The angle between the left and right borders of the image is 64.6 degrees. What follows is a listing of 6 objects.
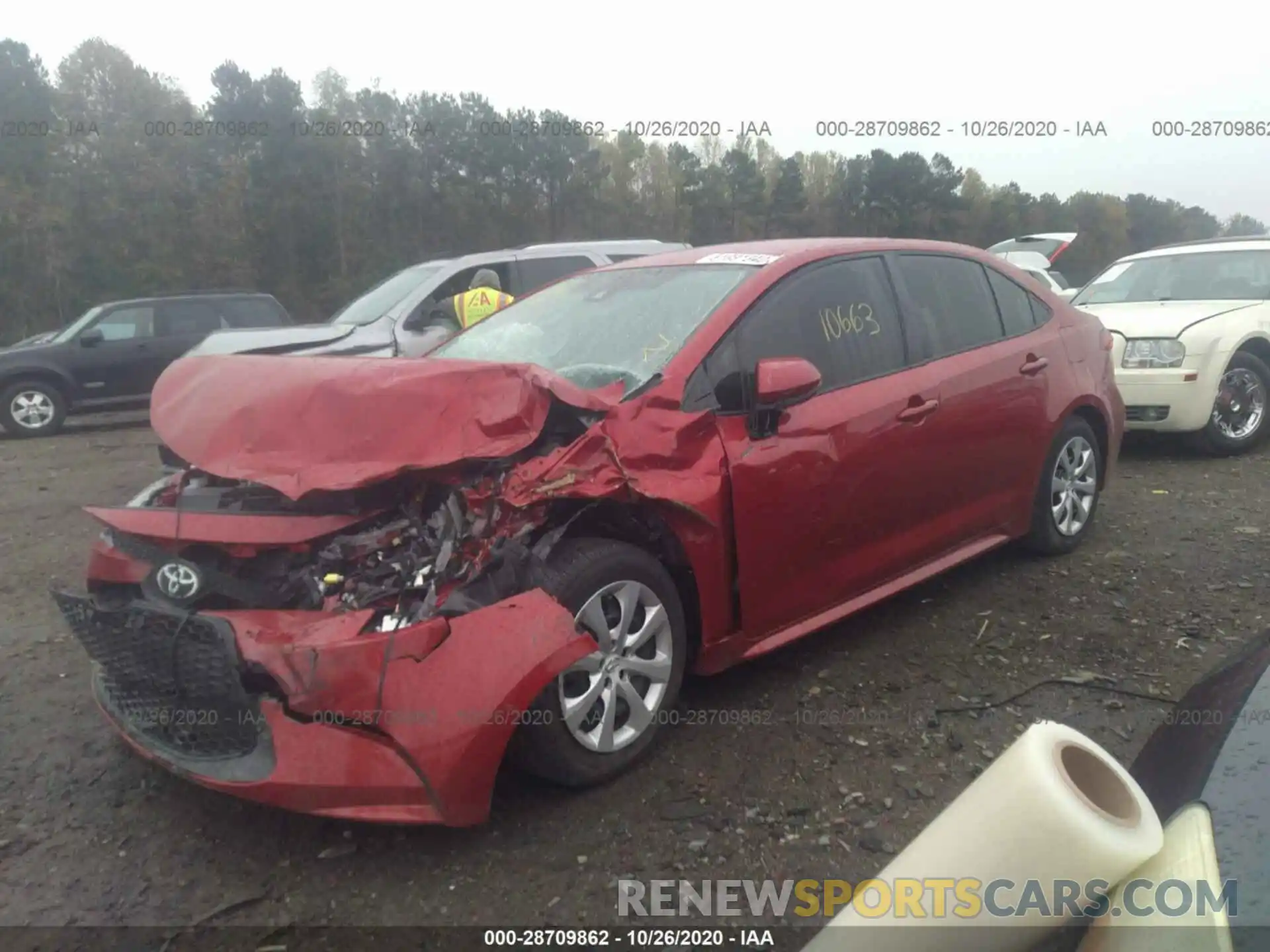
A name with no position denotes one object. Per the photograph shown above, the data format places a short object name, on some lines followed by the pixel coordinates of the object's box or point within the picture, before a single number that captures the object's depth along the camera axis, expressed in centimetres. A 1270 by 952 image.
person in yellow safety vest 804
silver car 824
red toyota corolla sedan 253
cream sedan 714
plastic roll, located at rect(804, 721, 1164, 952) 145
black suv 1198
